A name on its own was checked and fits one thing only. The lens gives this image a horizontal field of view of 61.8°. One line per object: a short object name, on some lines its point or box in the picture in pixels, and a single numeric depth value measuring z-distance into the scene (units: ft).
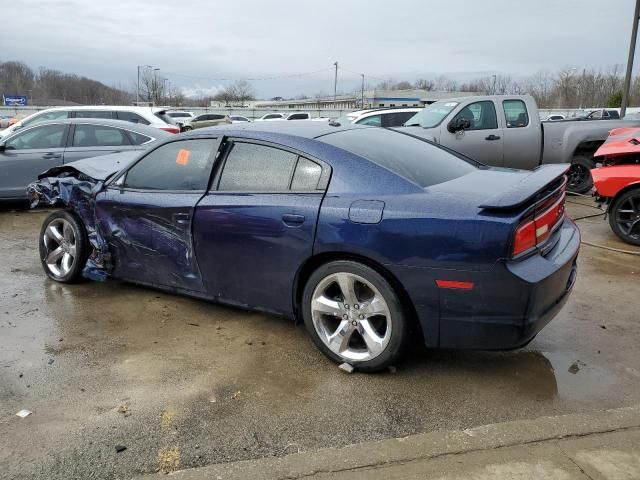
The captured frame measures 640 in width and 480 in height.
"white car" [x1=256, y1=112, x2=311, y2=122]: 107.80
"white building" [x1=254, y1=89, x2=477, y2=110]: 281.33
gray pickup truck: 31.48
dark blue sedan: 9.62
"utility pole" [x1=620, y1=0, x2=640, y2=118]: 54.34
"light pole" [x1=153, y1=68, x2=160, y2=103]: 264.99
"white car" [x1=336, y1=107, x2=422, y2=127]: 42.65
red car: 20.84
